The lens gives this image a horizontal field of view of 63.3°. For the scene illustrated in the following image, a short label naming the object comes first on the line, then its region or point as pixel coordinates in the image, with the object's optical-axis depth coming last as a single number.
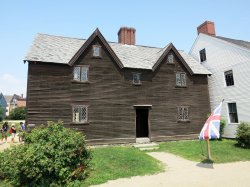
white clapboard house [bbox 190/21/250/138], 19.42
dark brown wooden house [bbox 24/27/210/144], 16.95
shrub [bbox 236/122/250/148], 15.95
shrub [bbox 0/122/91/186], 8.70
